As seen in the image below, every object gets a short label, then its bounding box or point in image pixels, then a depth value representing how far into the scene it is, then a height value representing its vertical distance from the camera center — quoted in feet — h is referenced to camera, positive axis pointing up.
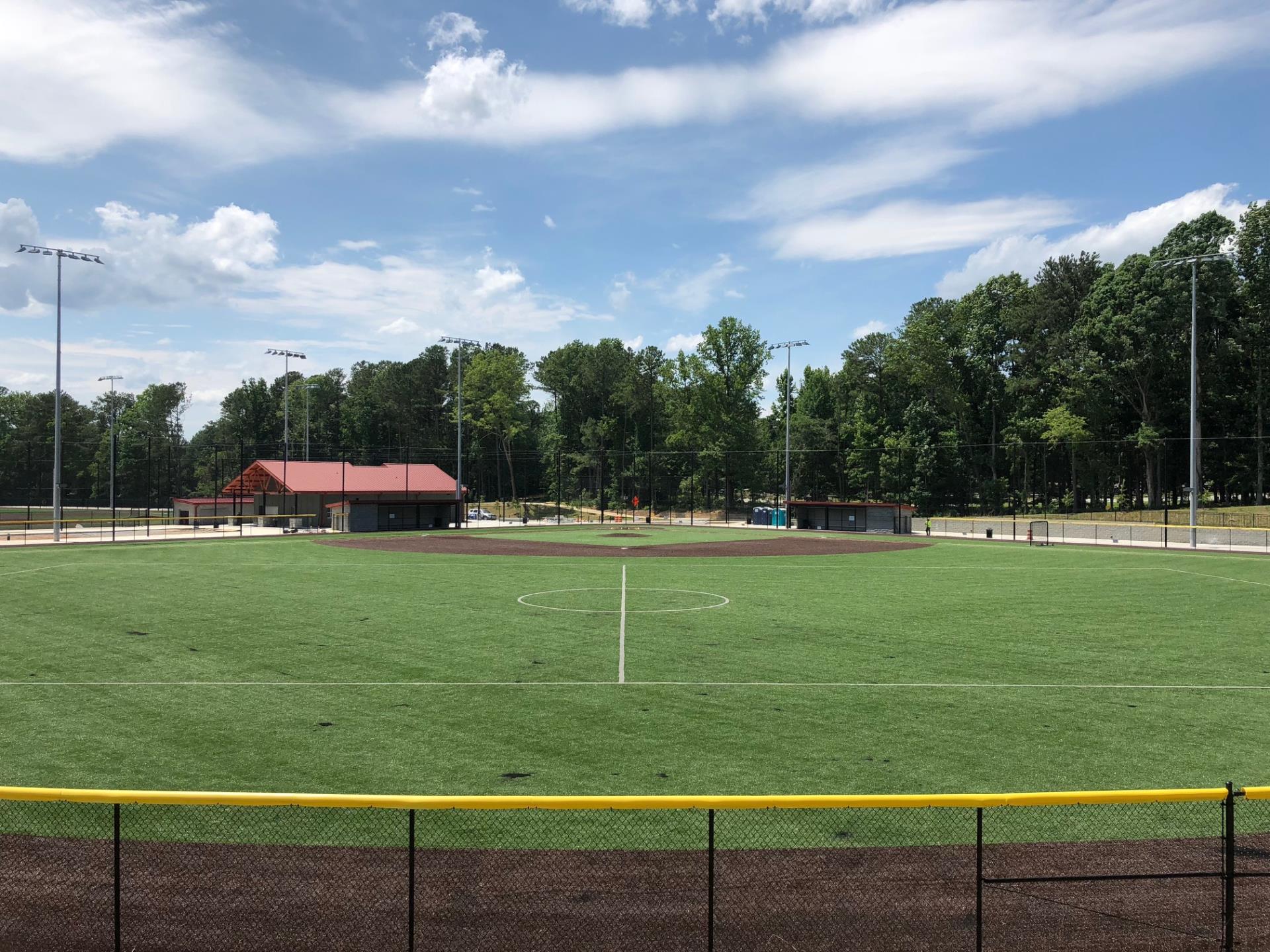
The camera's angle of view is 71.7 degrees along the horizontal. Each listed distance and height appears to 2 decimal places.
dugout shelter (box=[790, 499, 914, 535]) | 222.28 -8.73
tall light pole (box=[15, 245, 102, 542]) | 165.78 +5.96
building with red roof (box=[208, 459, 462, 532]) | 220.64 -5.02
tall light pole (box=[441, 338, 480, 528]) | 233.76 -2.45
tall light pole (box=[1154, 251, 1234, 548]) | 148.49 +9.86
